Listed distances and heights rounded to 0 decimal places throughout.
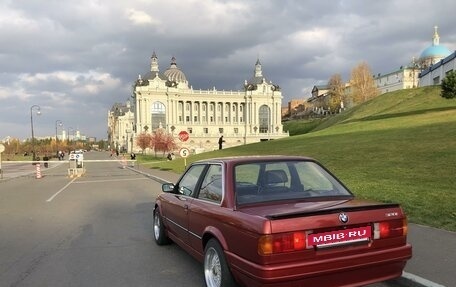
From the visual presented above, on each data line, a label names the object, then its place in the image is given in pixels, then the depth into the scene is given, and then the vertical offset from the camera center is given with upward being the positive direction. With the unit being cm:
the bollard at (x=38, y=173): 2906 -193
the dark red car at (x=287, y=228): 394 -87
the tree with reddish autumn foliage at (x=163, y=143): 8381 -43
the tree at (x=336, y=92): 11825 +1219
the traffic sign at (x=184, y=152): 2593 -68
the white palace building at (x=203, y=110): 14425 +1061
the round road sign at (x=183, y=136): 2523 +26
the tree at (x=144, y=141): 10020 +11
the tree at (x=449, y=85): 3853 +433
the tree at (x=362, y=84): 10044 +1206
